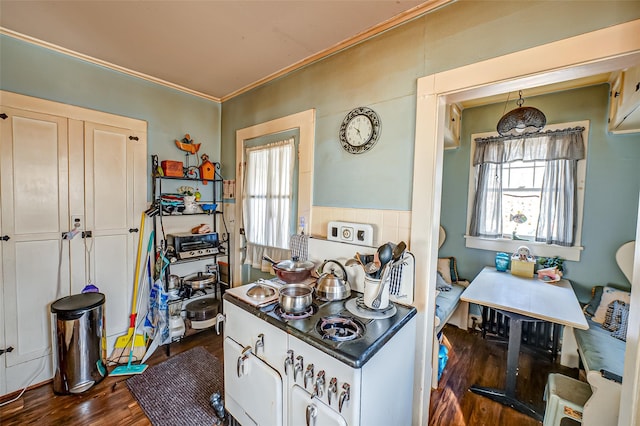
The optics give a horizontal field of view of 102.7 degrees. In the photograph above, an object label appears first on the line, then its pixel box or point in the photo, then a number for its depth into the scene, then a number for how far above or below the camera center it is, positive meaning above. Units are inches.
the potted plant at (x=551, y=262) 101.6 -21.8
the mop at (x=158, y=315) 91.1 -43.0
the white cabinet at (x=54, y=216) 73.0 -6.8
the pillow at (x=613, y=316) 81.2 -34.6
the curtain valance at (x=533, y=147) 99.7 +25.8
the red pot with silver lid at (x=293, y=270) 67.2 -18.3
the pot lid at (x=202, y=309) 101.7 -44.4
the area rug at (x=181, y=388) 66.9 -56.8
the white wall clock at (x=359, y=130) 64.9 +19.2
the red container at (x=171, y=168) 97.0 +11.5
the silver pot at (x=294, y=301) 52.4 -20.8
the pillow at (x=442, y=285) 110.7 -34.9
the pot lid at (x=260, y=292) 60.5 -22.1
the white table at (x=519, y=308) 69.6 -28.6
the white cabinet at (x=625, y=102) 65.3 +30.9
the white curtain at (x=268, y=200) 88.2 +0.3
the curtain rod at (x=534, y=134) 99.7 +30.9
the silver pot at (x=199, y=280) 103.0 -33.4
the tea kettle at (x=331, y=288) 60.2 -20.4
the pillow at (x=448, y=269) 121.0 -30.5
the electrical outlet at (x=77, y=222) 82.1 -8.6
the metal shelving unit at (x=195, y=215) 96.5 -9.2
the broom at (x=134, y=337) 89.8 -50.0
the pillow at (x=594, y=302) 88.8 -32.7
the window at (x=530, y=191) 99.6 +7.1
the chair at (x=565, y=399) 55.6 -42.5
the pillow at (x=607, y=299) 85.3 -30.1
